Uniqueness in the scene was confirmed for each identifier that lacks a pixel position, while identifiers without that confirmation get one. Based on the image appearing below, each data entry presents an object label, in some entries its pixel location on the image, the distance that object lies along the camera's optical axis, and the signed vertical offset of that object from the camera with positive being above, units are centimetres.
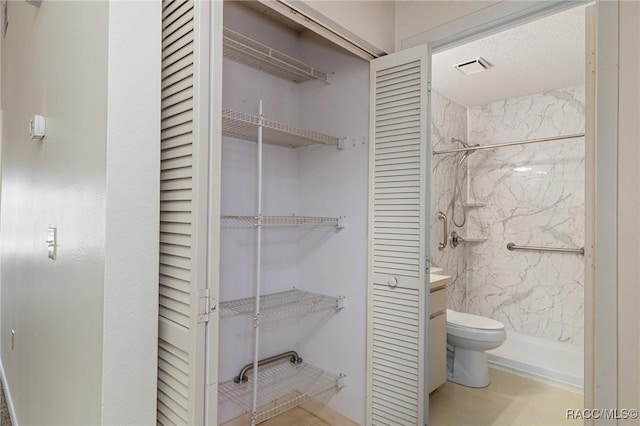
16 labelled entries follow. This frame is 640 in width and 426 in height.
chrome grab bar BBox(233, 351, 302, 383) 200 -90
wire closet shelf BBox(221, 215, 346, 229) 195 -4
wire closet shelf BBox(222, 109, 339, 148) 169 +46
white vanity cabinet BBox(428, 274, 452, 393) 225 -76
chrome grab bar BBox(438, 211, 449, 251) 326 -12
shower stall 308 +1
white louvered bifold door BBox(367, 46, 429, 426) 173 -12
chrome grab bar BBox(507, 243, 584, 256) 306 -27
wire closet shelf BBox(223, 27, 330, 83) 175 +88
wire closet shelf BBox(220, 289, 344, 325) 190 -52
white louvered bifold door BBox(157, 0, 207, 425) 89 -4
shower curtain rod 291 +68
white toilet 249 -94
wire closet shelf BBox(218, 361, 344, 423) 191 -102
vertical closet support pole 173 -40
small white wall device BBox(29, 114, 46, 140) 148 +36
